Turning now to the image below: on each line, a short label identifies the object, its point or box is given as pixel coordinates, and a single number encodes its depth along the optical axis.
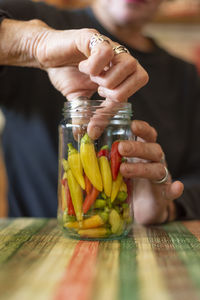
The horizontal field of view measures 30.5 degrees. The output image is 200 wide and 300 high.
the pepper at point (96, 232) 0.52
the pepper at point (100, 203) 0.51
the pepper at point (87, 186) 0.52
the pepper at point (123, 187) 0.53
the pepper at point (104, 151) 0.53
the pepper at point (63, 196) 0.55
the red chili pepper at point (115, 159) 0.53
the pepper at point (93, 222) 0.51
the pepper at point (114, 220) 0.51
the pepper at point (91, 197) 0.51
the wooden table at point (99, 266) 0.32
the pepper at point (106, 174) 0.51
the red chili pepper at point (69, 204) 0.53
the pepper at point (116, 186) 0.52
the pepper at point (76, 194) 0.52
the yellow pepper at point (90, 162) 0.51
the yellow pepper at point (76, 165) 0.52
